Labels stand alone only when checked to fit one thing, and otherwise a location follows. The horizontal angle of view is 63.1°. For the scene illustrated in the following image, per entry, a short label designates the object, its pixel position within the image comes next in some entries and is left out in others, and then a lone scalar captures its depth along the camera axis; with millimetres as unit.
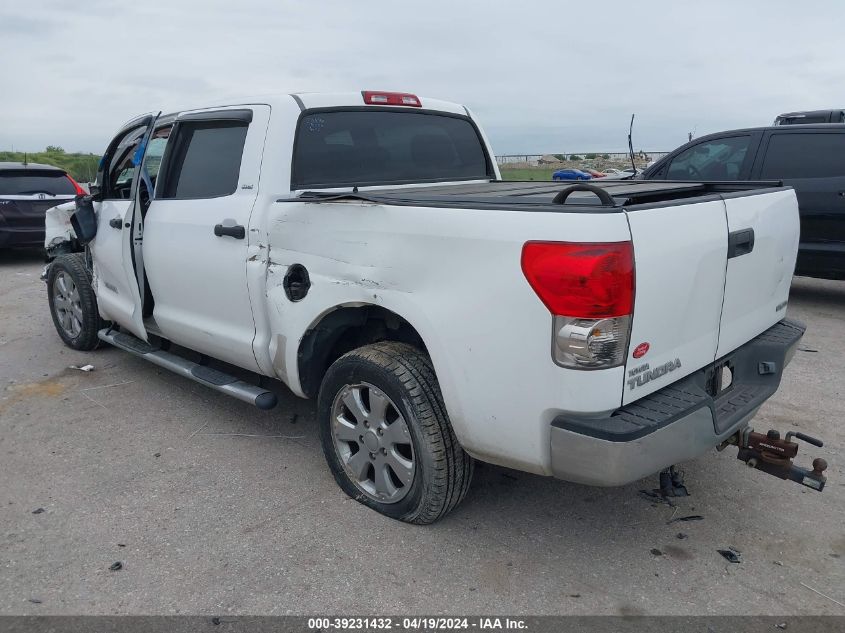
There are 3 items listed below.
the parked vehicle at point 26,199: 10133
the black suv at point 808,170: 6812
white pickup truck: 2373
